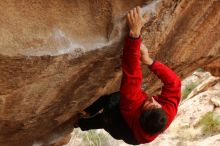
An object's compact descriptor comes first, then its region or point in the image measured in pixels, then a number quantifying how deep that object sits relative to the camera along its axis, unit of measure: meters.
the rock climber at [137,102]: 2.89
